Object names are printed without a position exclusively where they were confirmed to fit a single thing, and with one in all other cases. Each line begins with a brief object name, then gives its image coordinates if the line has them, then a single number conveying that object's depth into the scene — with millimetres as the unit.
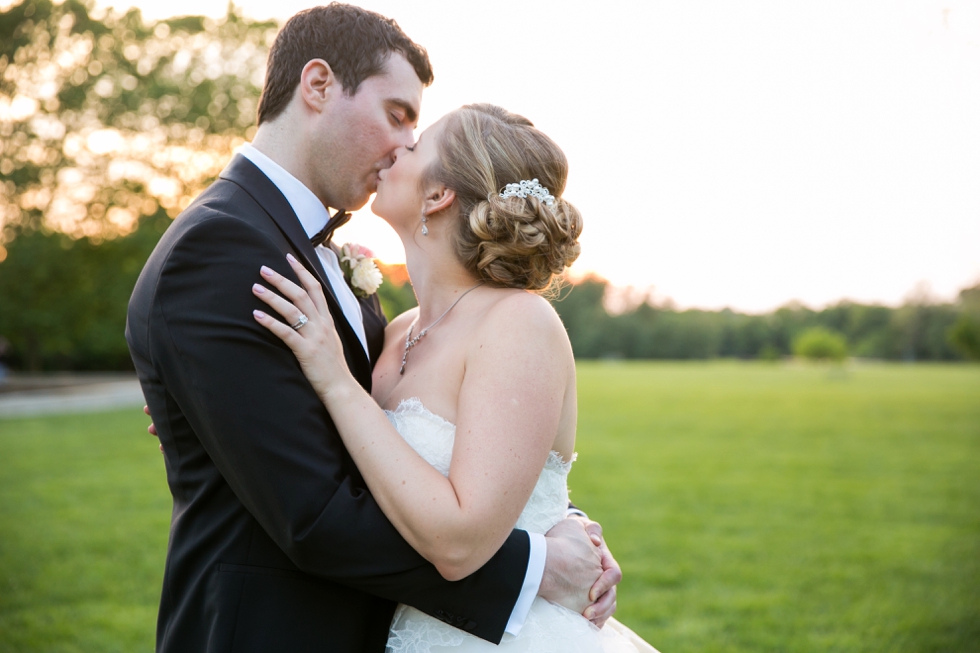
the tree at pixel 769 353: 81375
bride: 2053
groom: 1935
